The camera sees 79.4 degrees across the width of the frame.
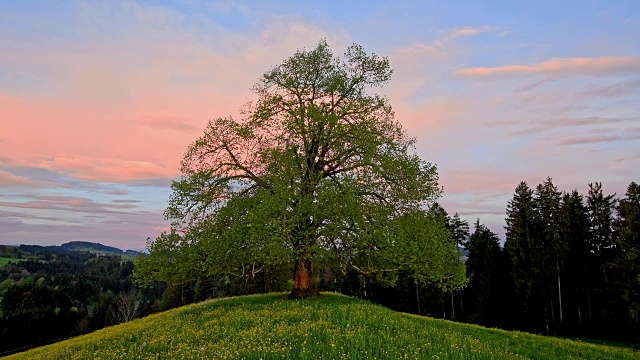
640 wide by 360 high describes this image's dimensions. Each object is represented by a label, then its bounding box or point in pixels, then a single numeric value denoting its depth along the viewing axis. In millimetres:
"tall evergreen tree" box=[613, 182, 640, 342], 42297
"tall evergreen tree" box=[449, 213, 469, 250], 83750
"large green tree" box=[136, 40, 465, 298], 23641
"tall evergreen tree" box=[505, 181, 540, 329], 60719
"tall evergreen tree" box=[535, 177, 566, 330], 60694
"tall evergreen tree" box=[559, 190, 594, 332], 60781
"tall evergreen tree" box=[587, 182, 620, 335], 55031
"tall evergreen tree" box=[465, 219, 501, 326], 68562
